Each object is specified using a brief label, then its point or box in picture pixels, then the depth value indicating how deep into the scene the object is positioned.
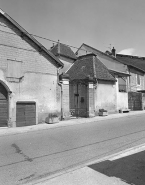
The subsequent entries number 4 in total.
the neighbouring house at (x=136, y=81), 22.64
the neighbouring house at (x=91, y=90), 16.53
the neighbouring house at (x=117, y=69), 19.50
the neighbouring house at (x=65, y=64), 14.85
